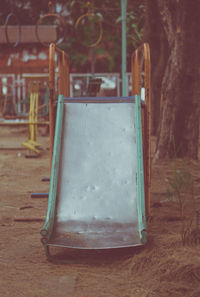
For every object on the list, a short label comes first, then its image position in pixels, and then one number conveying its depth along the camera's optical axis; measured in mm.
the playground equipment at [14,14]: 11777
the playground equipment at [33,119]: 9776
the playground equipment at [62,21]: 11770
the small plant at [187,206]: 3578
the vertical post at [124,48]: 10383
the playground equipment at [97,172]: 3764
